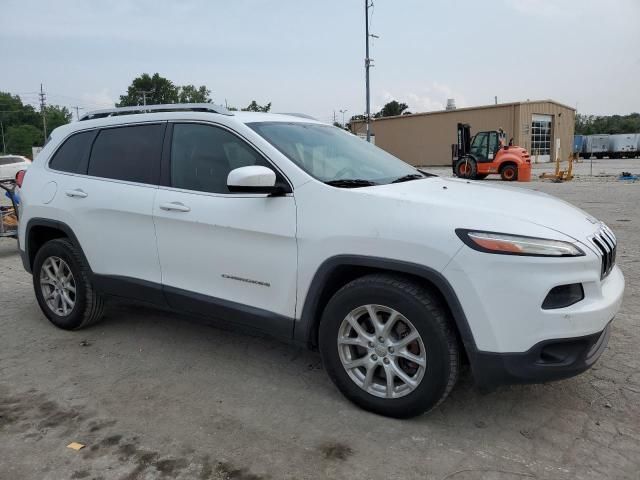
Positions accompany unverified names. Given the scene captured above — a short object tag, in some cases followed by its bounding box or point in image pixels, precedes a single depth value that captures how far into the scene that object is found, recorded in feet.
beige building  127.95
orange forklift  72.02
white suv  8.70
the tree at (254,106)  172.45
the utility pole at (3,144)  243.27
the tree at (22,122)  242.99
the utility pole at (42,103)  250.16
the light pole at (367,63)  78.23
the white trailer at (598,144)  167.94
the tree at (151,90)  249.96
